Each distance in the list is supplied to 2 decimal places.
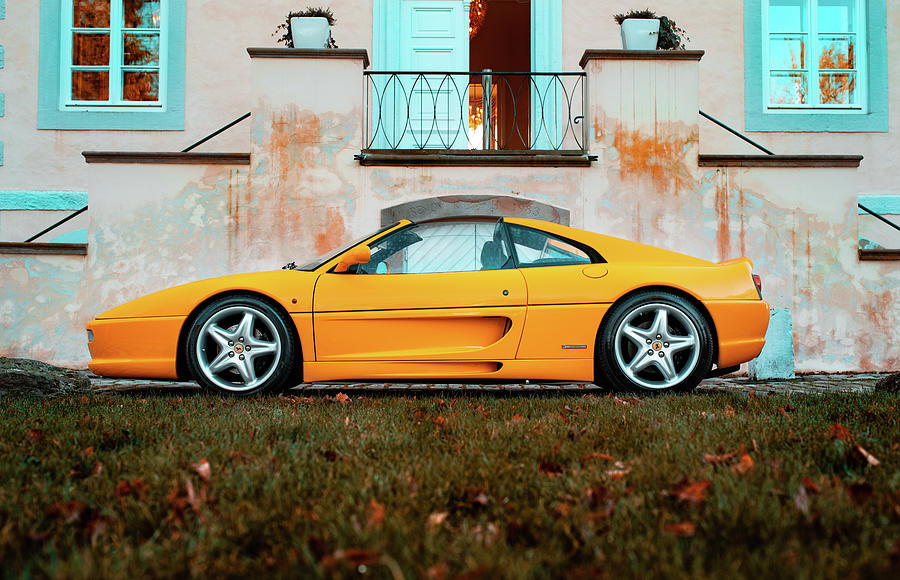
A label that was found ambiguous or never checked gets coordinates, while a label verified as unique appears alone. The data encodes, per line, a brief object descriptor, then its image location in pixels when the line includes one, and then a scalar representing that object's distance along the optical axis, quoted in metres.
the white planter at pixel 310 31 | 8.53
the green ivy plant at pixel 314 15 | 8.59
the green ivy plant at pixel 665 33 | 8.62
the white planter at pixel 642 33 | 8.53
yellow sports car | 5.06
